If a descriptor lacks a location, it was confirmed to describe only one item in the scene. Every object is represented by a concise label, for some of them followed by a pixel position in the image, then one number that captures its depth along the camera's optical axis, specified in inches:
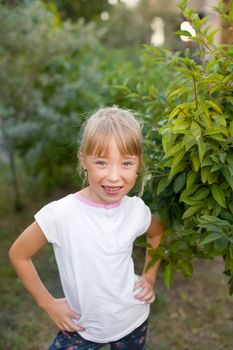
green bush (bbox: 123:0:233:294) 74.3
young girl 76.8
